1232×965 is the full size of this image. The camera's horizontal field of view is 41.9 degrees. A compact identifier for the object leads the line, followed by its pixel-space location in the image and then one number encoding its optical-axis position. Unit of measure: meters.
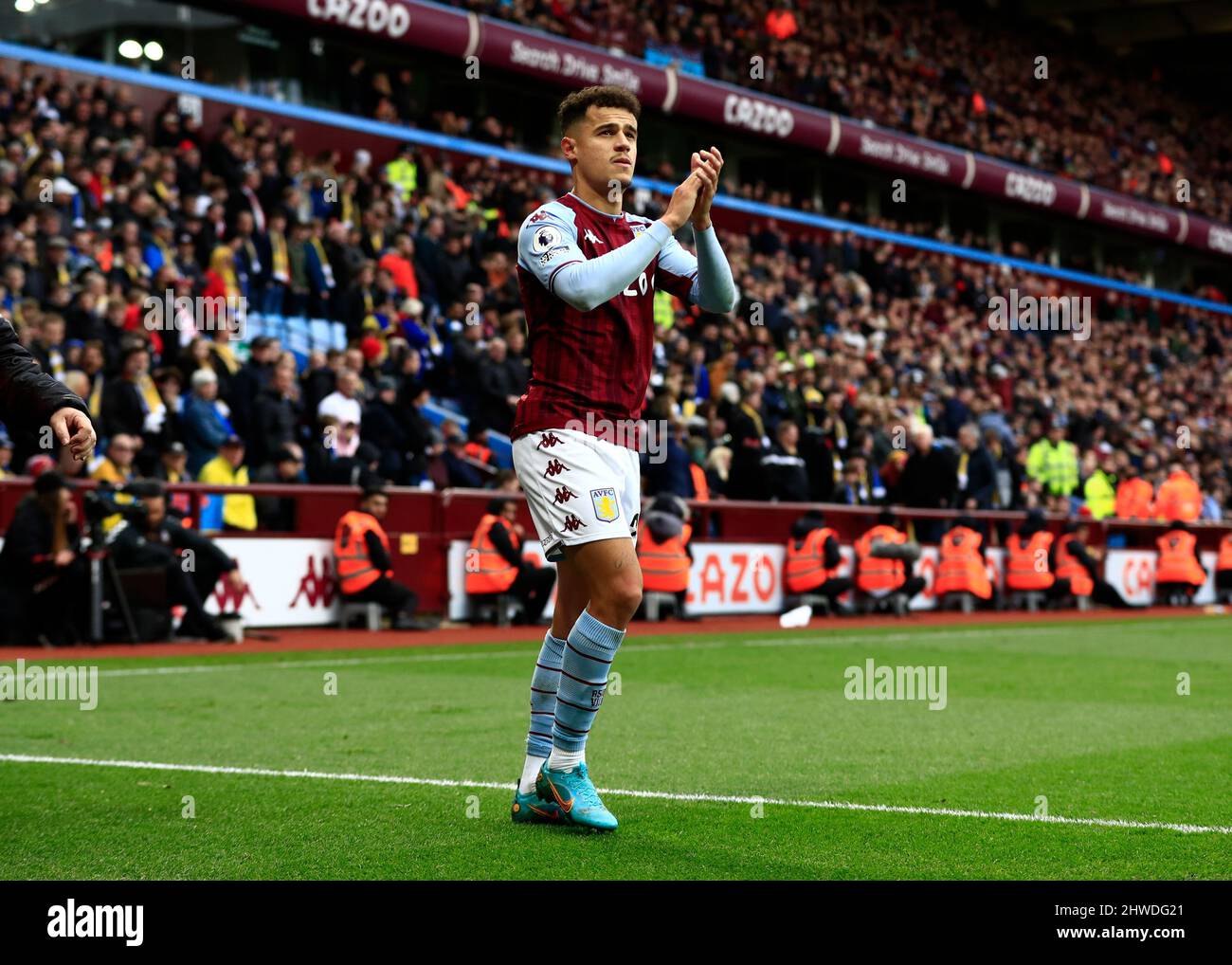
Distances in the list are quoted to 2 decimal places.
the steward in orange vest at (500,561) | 15.60
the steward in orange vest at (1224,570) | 24.55
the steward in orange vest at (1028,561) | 21.25
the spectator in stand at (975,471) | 21.59
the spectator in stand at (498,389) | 18.23
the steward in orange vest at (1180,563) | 23.52
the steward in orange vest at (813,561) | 18.45
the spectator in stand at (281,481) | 14.47
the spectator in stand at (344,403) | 15.73
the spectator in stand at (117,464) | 13.40
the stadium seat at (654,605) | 17.06
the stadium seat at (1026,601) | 21.34
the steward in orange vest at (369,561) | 14.59
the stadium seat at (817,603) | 18.78
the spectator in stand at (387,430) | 16.20
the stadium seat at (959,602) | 20.20
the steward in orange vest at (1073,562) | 21.72
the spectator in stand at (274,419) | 14.96
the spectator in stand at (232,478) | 14.19
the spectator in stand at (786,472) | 18.92
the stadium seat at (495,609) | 15.91
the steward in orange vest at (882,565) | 19.22
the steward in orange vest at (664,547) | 16.19
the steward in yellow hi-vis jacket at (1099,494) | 25.56
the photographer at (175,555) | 13.09
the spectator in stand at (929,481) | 20.48
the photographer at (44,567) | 12.49
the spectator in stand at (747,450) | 18.78
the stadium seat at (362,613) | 14.91
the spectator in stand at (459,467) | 16.70
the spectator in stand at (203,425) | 14.41
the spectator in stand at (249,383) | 15.04
